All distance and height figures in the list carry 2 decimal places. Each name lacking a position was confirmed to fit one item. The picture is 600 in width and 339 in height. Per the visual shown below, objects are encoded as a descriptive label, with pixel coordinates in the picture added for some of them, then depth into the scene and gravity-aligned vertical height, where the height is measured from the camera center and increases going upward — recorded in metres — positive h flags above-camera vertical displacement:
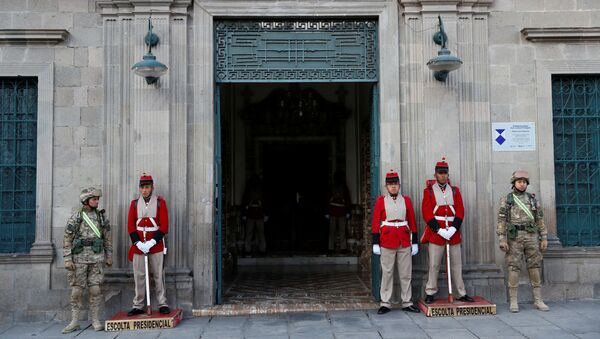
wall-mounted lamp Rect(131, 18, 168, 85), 7.39 +1.62
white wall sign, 8.38 +0.71
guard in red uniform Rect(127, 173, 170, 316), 7.50 -0.69
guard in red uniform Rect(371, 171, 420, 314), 7.76 -0.77
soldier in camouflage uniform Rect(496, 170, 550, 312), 7.77 -0.69
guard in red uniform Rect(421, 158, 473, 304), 7.74 -0.55
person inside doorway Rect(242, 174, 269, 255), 13.12 -0.71
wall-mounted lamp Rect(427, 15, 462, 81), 7.61 +1.71
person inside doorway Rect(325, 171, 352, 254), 13.02 -0.59
